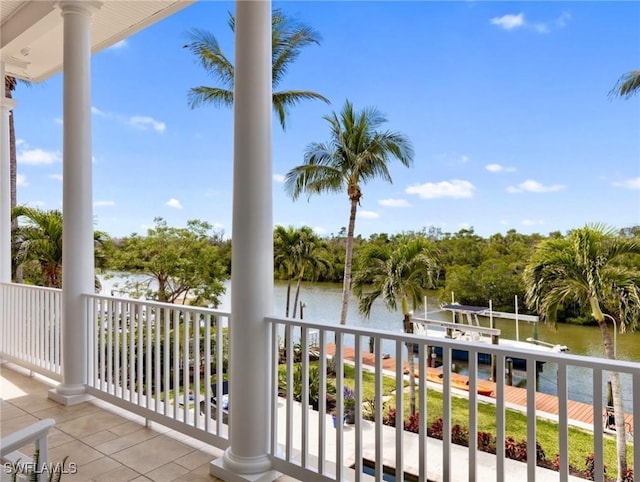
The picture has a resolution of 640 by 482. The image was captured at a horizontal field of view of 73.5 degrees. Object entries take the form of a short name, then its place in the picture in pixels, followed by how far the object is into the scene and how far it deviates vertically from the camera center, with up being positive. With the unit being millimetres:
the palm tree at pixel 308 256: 16359 -410
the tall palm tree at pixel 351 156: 12797 +2680
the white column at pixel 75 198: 3447 +400
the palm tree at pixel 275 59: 11094 +5320
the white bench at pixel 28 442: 1194 -569
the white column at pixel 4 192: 4770 +640
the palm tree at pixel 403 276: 11594 -854
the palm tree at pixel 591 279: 7980 -679
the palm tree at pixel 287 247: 16297 -50
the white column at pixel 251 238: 2262 +42
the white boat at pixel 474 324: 10281 -2175
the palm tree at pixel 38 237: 8422 +216
